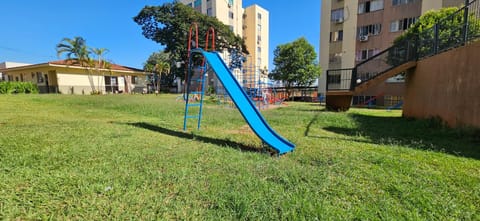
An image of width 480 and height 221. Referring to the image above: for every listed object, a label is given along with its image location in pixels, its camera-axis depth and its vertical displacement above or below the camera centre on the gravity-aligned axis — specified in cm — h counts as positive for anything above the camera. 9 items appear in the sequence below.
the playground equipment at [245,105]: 394 -24
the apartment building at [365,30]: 2136 +721
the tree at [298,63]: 2612 +388
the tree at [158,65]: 2828 +385
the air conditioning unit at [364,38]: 2366 +632
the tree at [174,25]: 2688 +900
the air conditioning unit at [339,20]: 2512 +880
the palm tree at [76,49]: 2075 +431
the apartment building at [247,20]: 3669 +1421
